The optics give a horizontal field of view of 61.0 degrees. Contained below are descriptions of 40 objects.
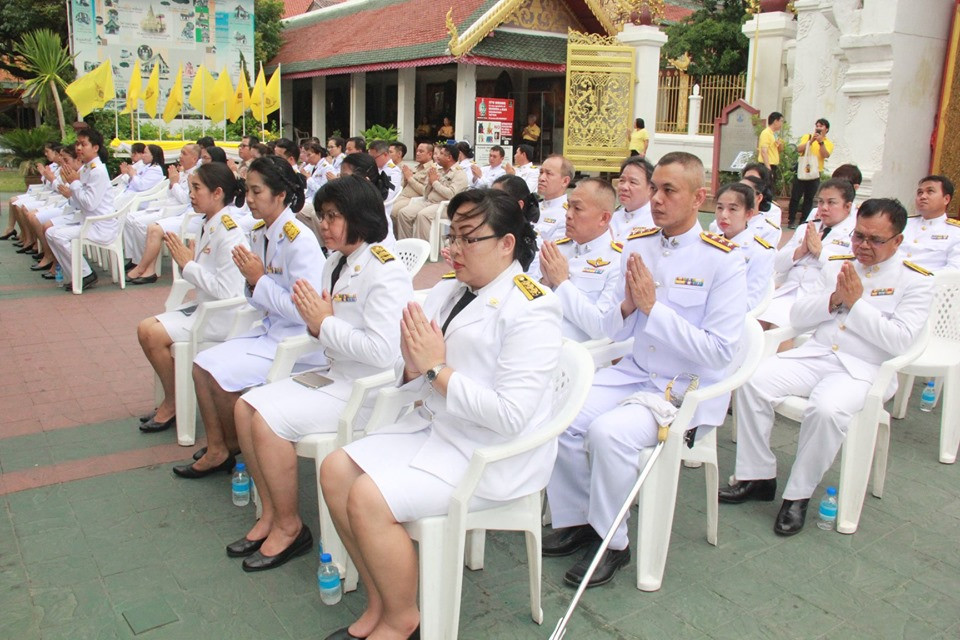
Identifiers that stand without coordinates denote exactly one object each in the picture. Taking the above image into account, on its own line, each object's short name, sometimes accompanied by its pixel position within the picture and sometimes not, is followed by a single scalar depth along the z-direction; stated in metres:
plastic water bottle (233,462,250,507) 3.33
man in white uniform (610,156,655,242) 4.70
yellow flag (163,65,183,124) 12.42
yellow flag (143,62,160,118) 12.40
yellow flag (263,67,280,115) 12.82
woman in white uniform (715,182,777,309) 4.32
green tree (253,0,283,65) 23.28
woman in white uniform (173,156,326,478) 3.47
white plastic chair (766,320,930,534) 3.23
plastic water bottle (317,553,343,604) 2.66
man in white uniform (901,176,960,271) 5.18
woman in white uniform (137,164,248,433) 3.94
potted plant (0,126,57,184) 15.64
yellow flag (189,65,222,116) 12.86
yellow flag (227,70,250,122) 12.93
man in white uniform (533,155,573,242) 5.25
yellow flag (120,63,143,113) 11.86
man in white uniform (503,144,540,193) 10.27
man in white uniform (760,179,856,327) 4.92
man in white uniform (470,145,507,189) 10.67
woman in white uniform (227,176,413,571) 2.90
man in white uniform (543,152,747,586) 2.86
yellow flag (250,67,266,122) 12.69
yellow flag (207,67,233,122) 12.42
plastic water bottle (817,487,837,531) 3.30
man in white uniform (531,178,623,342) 3.58
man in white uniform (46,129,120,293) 7.34
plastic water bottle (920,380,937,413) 4.71
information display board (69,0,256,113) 17.89
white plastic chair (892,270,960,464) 4.00
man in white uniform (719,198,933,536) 3.27
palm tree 16.70
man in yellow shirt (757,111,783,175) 11.54
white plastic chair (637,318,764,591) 2.83
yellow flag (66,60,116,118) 11.38
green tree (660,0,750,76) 21.08
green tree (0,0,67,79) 21.70
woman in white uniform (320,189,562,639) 2.31
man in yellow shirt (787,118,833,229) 10.66
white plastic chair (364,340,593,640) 2.30
